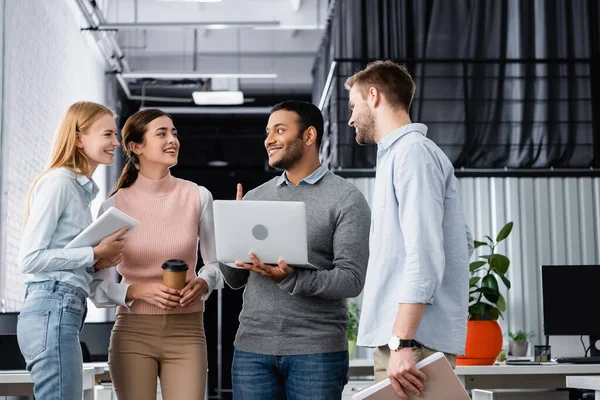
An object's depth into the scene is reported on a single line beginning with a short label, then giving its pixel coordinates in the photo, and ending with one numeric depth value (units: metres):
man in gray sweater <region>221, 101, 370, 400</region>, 2.48
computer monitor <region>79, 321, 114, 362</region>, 4.54
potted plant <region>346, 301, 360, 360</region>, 5.54
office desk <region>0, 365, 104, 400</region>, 3.38
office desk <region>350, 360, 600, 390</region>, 4.29
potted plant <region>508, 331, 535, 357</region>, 5.23
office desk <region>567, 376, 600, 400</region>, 2.84
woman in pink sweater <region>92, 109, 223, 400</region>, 2.58
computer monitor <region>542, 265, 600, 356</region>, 4.75
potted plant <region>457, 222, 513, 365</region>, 4.46
